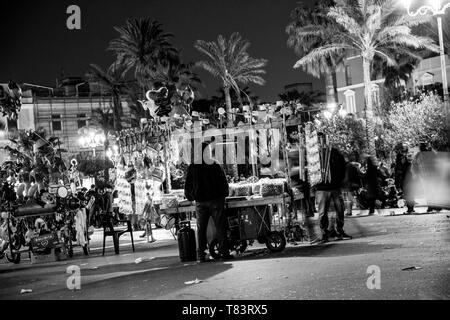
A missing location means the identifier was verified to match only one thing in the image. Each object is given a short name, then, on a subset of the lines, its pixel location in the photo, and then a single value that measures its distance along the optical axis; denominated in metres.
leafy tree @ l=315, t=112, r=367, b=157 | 35.97
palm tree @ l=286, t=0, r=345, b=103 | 41.00
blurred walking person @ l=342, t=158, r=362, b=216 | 16.94
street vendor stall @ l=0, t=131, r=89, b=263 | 13.44
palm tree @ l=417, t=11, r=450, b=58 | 39.44
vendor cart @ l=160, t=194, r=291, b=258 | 10.50
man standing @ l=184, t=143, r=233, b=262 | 10.09
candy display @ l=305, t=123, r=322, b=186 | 11.84
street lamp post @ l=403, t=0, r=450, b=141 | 22.00
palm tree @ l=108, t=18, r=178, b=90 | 41.88
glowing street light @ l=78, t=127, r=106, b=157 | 29.11
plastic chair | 13.43
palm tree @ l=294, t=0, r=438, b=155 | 29.03
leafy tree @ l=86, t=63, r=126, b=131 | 53.34
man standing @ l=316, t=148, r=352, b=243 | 11.49
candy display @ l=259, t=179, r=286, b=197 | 11.26
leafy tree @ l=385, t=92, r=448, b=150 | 31.88
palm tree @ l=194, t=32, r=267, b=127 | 41.12
